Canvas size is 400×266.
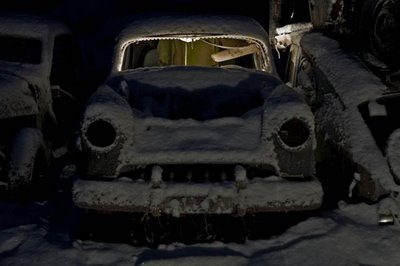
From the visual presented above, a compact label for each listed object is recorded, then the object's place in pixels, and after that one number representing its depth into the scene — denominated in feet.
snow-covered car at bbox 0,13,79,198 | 15.37
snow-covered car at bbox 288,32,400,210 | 12.41
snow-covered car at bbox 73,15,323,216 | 10.82
